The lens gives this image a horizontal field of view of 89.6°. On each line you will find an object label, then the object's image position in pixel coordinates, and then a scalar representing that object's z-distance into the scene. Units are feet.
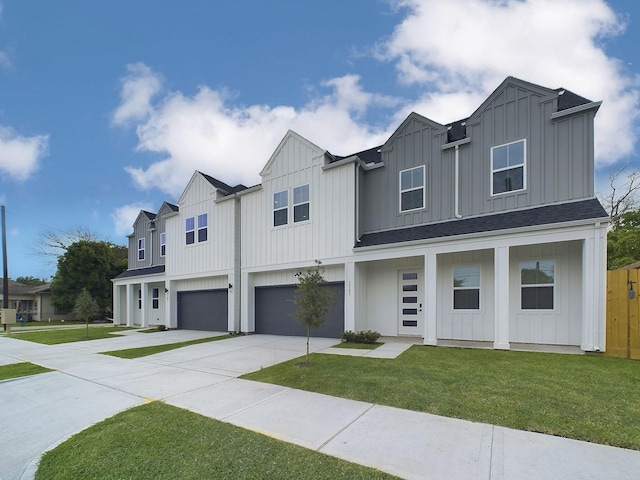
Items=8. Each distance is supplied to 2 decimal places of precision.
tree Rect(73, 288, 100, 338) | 49.67
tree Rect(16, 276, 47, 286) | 189.88
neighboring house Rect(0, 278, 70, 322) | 110.52
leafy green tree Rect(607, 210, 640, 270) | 62.64
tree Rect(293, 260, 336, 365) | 25.02
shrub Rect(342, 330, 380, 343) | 34.47
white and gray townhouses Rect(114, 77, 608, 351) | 28.09
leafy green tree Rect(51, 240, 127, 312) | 96.53
